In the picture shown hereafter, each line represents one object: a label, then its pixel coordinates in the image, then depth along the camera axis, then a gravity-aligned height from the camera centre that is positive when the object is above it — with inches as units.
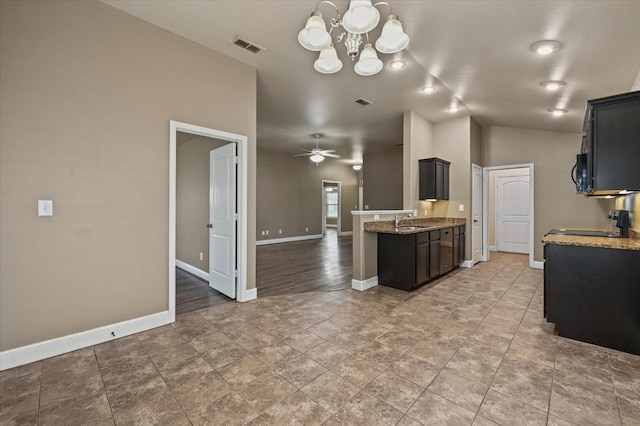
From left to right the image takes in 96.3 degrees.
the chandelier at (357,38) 71.1 +49.1
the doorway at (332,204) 441.1 +15.5
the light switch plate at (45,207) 92.6 +1.5
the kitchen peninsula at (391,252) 163.6 -23.7
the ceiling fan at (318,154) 289.8 +60.8
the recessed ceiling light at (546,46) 104.0 +62.0
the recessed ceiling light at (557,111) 173.3 +62.6
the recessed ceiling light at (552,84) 135.2 +62.0
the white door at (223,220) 150.2 -4.0
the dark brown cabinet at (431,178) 211.8 +25.8
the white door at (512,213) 292.4 -0.1
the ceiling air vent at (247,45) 122.6 +74.0
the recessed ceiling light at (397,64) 135.5 +71.7
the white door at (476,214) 231.6 -1.0
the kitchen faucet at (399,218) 187.3 -3.6
